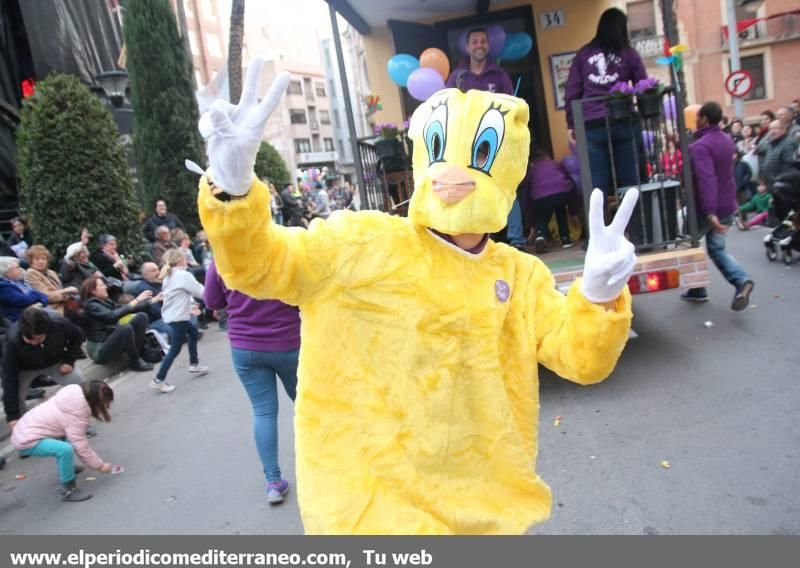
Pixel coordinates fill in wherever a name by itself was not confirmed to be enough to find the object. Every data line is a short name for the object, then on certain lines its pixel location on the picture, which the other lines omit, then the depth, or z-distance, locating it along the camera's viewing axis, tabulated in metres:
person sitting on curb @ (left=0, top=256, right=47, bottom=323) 6.55
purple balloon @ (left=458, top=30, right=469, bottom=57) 6.48
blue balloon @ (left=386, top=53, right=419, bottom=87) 6.29
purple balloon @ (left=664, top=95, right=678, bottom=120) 5.89
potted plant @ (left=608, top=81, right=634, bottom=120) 5.18
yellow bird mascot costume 1.70
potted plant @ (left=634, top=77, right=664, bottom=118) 5.16
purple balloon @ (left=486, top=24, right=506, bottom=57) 6.59
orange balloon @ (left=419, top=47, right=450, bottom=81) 6.16
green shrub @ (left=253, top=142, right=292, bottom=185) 21.56
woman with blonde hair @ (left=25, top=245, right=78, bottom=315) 7.21
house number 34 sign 6.88
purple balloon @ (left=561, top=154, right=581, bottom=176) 6.57
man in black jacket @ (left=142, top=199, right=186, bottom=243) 11.48
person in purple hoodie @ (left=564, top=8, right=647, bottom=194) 5.53
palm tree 6.03
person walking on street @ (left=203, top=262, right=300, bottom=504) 3.60
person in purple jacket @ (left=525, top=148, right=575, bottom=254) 6.23
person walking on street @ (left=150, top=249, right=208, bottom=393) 6.94
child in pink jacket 4.41
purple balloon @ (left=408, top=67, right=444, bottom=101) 5.91
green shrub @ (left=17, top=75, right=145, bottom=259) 9.48
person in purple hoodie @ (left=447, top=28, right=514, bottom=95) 5.63
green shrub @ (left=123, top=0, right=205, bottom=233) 14.15
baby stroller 7.70
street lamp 12.10
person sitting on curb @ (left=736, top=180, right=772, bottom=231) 11.18
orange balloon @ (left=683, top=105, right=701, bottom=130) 8.60
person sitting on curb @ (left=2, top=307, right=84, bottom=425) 5.27
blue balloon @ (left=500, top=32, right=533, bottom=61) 6.73
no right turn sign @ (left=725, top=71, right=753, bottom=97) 12.94
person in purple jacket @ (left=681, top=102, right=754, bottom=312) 5.87
